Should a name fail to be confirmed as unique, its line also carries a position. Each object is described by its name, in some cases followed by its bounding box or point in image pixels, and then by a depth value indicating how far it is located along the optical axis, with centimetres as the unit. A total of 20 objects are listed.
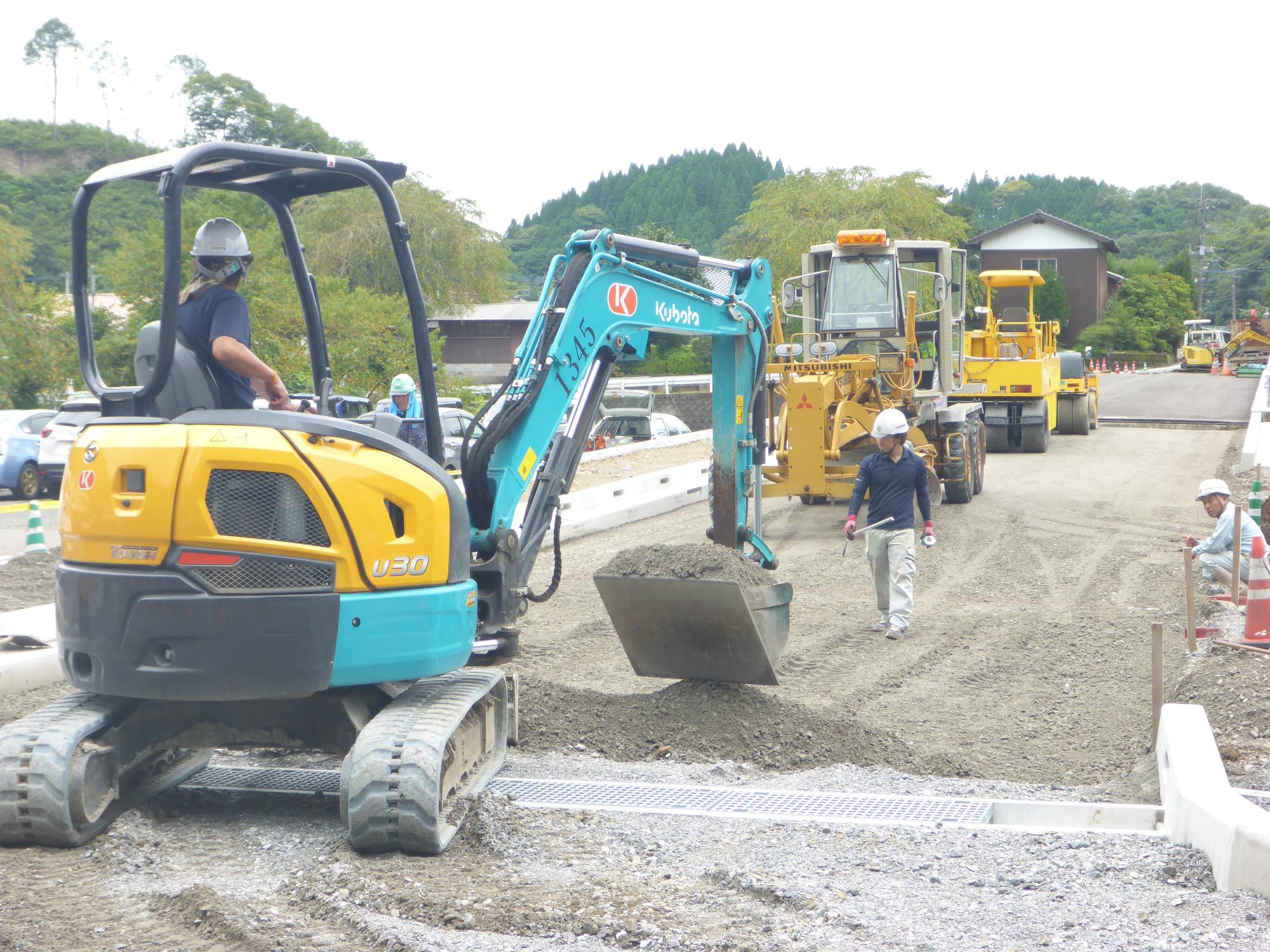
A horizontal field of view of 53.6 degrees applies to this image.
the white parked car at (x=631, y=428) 2831
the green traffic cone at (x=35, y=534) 1301
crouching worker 956
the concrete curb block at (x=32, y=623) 903
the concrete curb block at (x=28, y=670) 796
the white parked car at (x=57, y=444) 1927
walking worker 977
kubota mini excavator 471
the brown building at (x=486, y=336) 6031
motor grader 1394
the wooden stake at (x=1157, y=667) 629
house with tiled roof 6694
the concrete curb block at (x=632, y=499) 1491
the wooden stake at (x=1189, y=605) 781
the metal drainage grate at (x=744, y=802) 527
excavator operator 507
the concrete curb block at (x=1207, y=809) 398
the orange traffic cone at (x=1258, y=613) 813
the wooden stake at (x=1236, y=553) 866
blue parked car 2000
